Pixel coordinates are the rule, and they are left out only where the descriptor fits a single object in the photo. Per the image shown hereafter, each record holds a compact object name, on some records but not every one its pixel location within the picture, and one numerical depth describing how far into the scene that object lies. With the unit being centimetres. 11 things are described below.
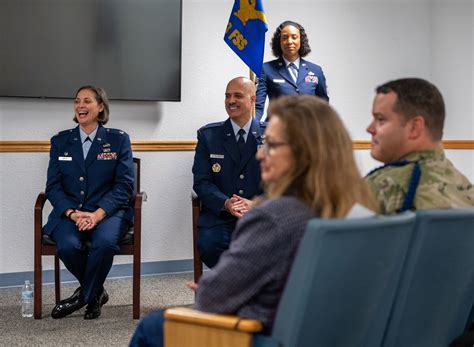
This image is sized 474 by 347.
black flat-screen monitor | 507
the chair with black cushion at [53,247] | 437
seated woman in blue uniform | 439
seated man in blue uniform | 455
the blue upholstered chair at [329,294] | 184
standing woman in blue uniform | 529
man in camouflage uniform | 232
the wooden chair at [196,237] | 465
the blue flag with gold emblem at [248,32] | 504
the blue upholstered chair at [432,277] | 215
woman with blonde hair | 195
